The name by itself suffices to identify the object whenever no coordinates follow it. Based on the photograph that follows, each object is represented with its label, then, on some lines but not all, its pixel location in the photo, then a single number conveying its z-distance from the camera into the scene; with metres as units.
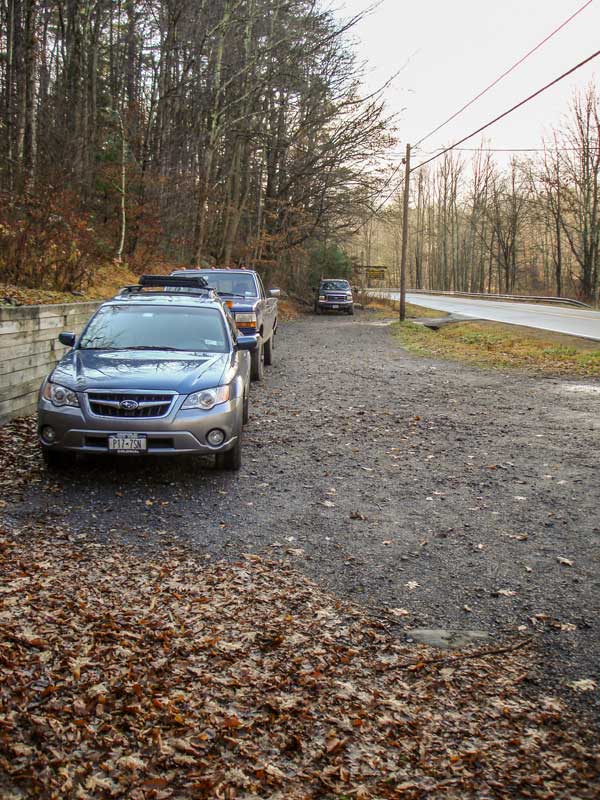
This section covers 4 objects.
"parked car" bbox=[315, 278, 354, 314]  36.09
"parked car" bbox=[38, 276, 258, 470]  6.06
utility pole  28.14
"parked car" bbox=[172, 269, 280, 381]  12.55
